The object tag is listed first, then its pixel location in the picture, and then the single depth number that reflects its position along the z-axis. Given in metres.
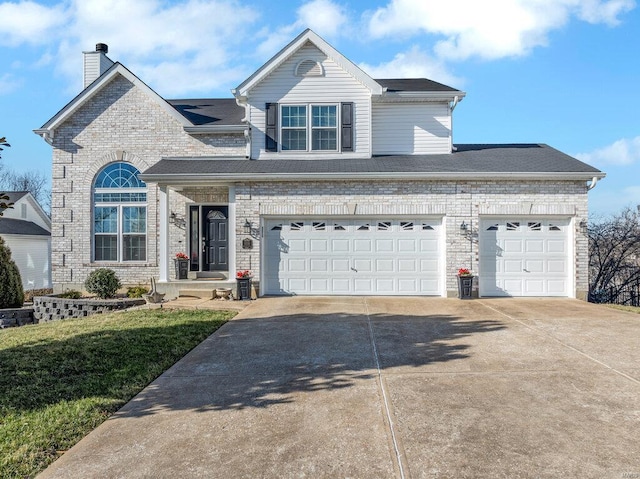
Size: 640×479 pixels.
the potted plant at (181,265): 12.74
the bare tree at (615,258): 15.40
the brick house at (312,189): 11.55
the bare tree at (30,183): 44.72
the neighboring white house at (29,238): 22.44
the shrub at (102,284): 11.68
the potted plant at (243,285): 11.35
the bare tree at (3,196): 5.76
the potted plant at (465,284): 11.29
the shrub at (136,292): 12.49
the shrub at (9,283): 11.90
